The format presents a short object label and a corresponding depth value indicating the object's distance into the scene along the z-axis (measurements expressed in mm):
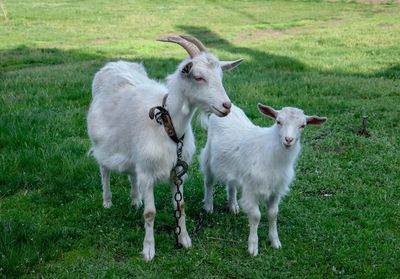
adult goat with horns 4793
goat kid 5168
